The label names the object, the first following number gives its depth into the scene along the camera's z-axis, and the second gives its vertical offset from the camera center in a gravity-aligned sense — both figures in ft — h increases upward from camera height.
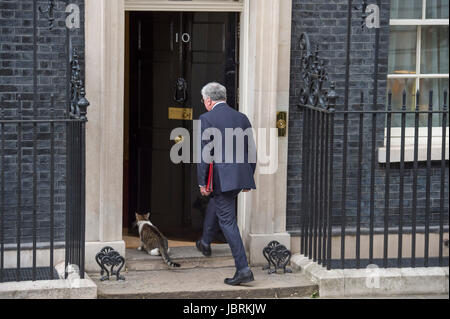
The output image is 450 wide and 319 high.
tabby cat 26.94 -3.95
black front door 28.50 +0.57
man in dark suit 24.72 -1.41
